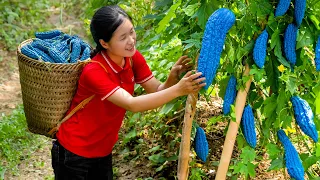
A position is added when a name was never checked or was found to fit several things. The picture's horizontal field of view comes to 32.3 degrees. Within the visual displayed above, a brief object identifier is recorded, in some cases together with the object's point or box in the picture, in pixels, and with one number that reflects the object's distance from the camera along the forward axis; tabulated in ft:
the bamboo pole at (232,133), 7.78
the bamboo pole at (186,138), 8.40
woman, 8.87
